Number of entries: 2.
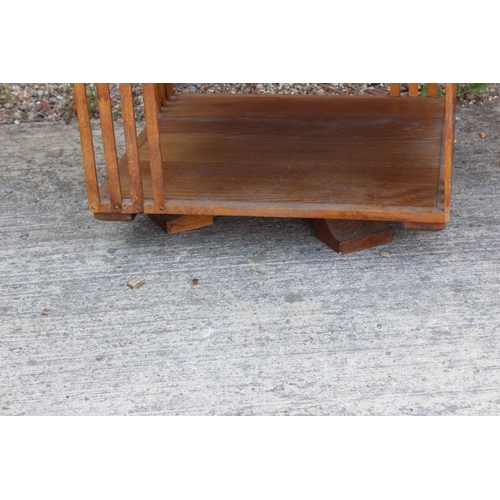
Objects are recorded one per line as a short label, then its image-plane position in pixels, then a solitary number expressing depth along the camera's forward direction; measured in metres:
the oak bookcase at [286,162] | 2.32
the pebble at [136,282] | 2.37
